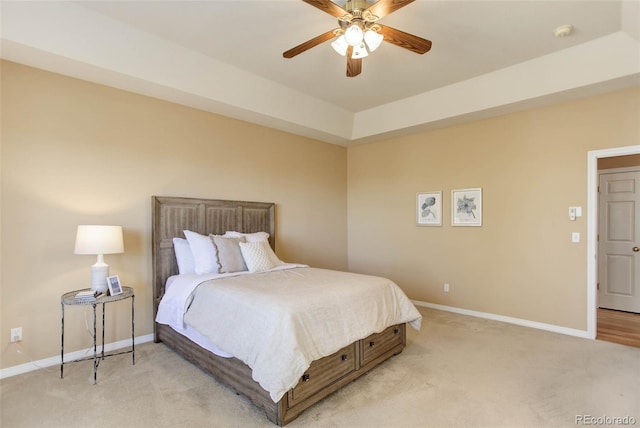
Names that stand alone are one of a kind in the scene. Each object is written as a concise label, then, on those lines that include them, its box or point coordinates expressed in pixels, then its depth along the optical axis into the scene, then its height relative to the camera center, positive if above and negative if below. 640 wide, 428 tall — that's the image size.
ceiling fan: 2.25 +1.38
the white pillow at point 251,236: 3.97 -0.24
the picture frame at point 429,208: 4.83 +0.12
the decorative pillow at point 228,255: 3.44 -0.41
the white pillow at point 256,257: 3.55 -0.45
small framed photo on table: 2.86 -0.61
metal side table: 2.65 -0.70
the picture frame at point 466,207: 4.45 +0.13
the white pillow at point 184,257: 3.50 -0.44
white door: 4.54 -0.35
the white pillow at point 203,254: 3.37 -0.40
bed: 2.22 -1.04
